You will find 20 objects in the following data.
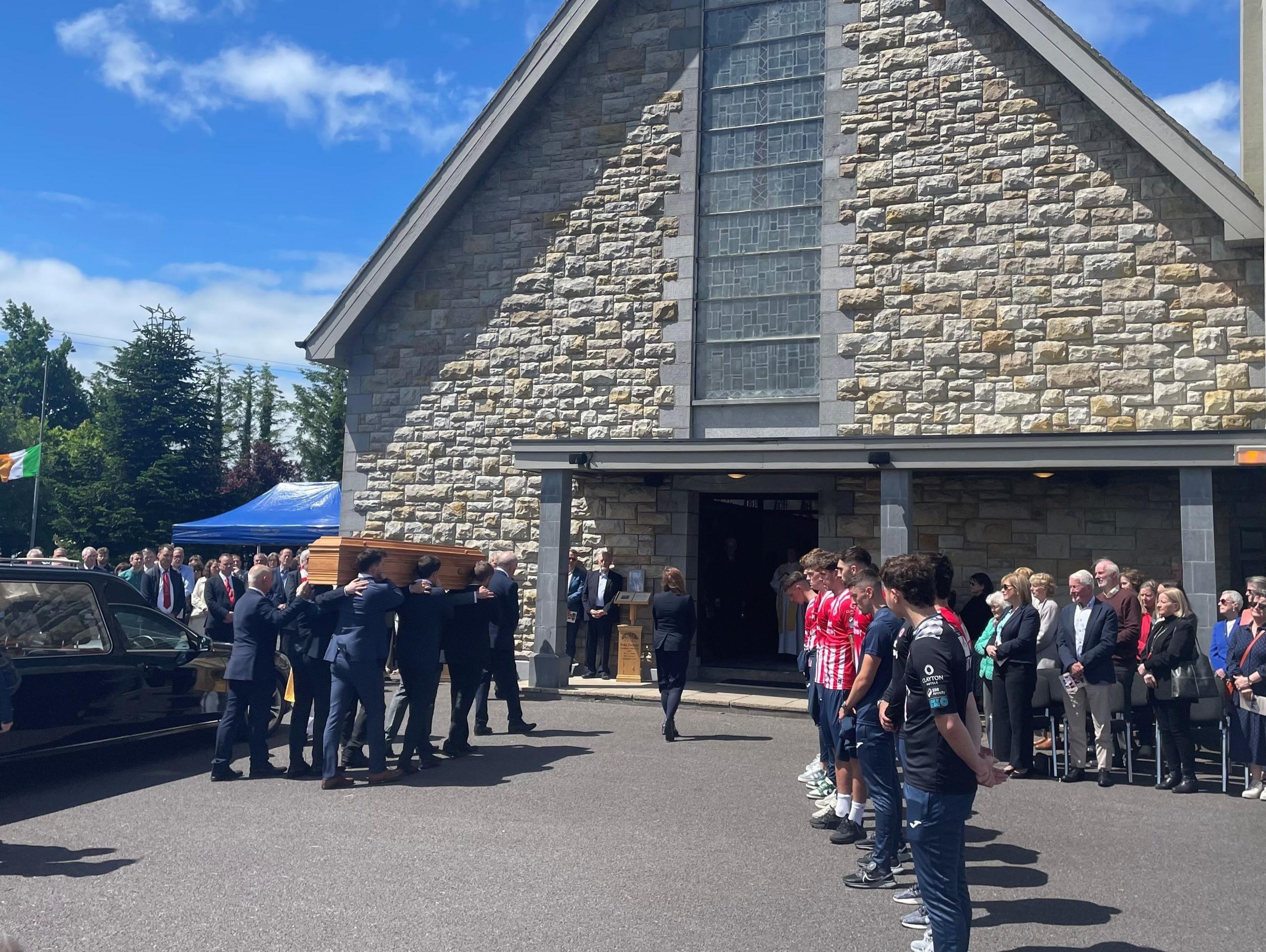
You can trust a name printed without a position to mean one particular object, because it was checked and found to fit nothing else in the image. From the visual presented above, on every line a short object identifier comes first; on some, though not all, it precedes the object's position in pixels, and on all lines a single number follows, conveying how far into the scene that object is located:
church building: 12.35
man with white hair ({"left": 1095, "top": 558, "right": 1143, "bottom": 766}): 9.41
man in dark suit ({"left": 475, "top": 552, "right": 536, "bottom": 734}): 10.57
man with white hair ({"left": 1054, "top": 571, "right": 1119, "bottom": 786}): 8.99
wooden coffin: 9.18
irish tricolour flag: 28.11
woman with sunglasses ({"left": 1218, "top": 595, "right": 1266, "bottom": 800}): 8.33
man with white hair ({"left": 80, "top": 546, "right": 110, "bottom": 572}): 15.64
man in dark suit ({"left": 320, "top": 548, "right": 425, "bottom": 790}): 8.30
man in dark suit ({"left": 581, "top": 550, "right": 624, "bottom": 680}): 14.44
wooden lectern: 14.34
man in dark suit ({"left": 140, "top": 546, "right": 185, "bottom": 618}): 16.55
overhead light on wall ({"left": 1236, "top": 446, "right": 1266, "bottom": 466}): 10.72
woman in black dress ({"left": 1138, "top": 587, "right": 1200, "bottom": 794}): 8.73
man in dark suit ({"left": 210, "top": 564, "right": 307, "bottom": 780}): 8.67
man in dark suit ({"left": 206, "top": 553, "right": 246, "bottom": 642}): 14.29
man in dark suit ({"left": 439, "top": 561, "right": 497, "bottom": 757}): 9.66
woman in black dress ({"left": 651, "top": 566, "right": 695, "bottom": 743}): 10.19
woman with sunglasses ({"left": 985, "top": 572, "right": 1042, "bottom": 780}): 9.13
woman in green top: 9.39
